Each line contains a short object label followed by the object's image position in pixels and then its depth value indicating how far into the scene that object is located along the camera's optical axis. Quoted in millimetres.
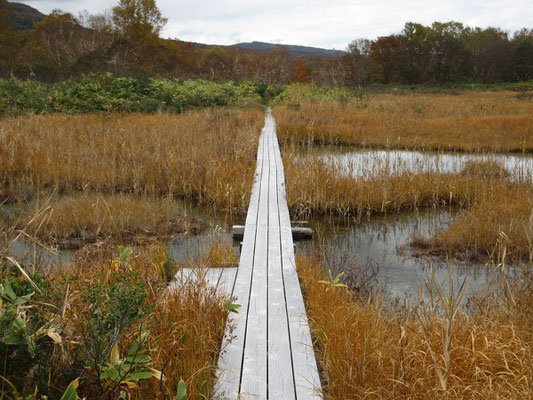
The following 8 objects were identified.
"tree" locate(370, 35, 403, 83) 47219
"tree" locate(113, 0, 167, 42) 40844
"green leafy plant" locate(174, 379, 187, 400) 1523
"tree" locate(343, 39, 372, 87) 40938
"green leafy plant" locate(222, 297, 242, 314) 2768
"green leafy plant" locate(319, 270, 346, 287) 3193
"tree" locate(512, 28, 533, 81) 41562
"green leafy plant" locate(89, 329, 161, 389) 1615
